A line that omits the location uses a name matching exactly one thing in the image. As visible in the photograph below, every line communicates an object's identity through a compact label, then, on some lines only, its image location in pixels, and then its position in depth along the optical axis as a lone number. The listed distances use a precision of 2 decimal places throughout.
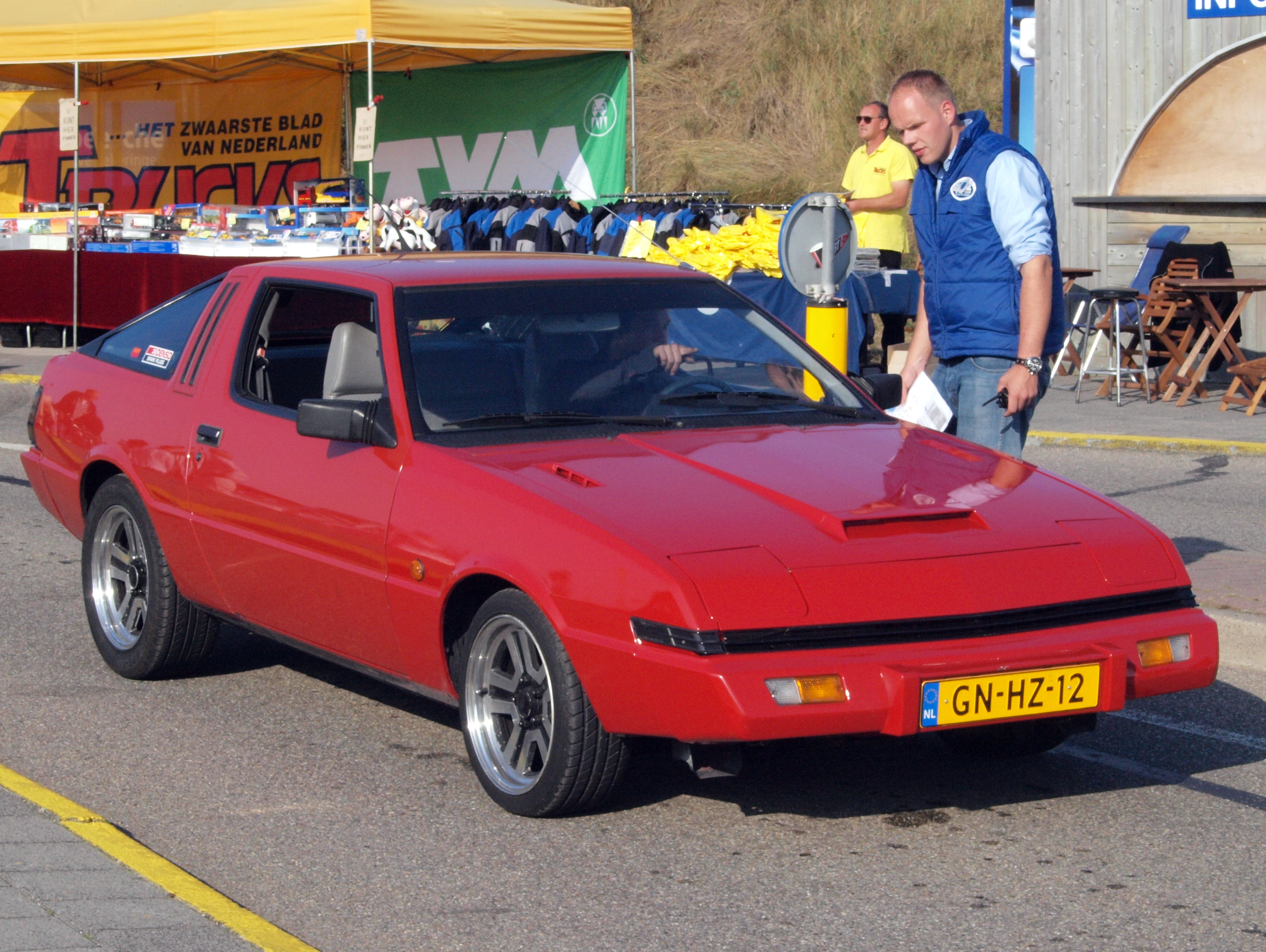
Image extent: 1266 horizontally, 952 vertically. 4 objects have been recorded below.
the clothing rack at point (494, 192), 20.44
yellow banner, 23.36
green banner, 21.00
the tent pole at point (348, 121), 22.88
